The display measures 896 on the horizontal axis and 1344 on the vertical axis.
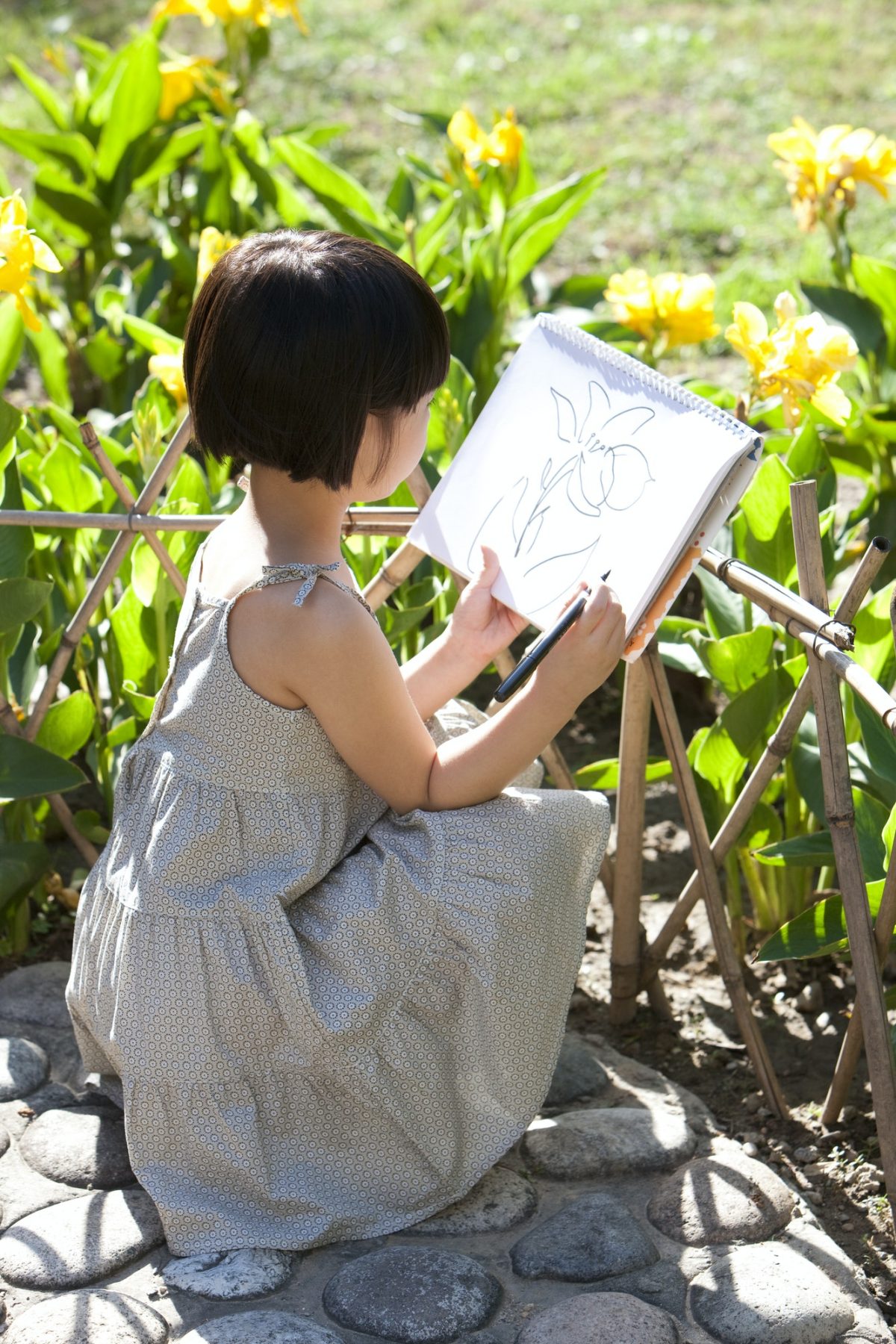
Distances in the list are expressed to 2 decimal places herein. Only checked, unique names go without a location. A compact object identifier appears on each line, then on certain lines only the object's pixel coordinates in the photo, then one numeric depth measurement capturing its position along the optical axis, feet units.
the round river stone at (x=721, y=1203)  8.82
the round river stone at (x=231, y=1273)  8.64
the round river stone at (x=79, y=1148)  9.09
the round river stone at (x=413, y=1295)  8.48
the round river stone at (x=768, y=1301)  8.47
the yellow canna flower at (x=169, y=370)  10.29
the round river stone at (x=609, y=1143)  9.12
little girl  8.73
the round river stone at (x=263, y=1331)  8.40
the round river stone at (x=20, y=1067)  9.44
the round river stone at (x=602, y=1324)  8.40
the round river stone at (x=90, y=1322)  8.43
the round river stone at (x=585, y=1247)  8.70
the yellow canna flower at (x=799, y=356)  9.37
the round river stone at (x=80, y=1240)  8.70
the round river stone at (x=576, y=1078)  9.53
